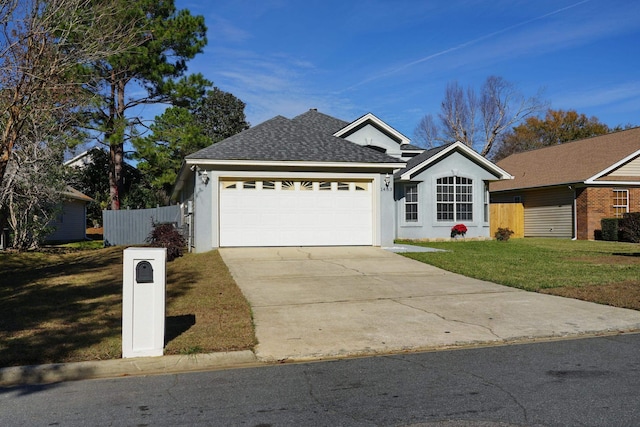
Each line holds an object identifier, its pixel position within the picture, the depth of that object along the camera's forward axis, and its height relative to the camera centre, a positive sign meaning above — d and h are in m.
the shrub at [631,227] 22.33 -0.12
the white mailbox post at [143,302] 6.29 -0.89
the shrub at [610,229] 23.33 -0.20
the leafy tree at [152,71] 26.00 +7.66
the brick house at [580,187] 24.52 +1.78
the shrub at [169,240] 16.58 -0.45
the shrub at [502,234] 24.05 -0.42
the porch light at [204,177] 16.78 +1.50
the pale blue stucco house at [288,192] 16.97 +1.09
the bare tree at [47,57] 10.67 +3.45
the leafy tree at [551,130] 53.19 +9.34
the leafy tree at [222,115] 53.84 +11.00
